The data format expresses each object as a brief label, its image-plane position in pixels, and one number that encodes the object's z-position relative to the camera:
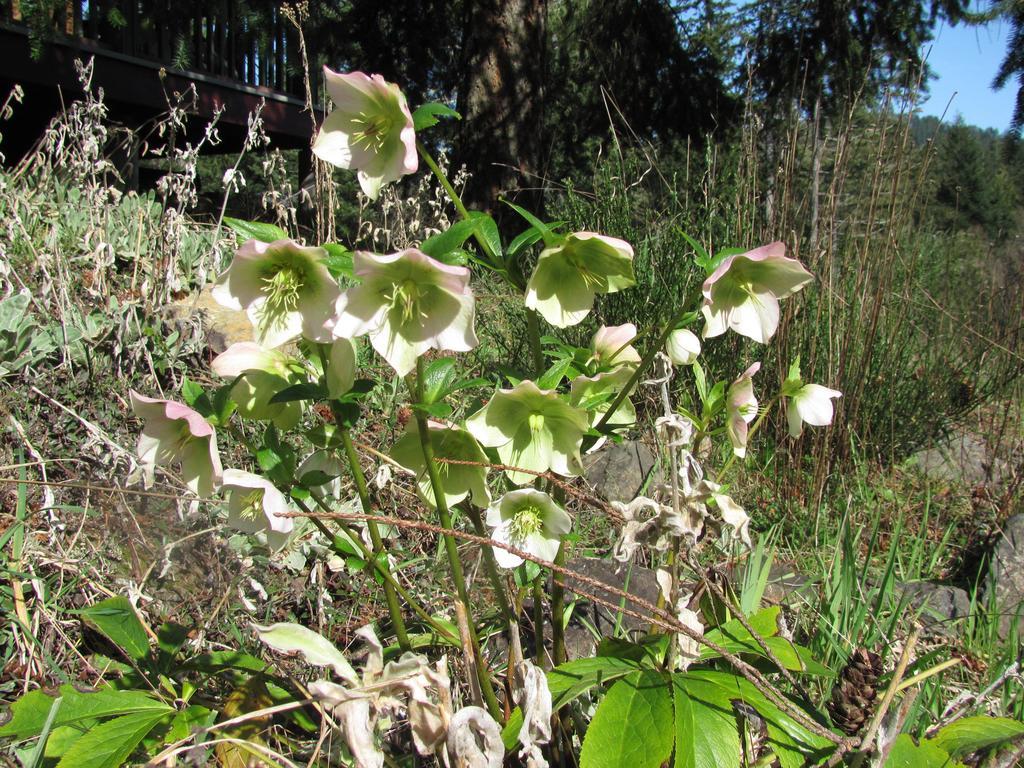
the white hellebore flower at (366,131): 0.86
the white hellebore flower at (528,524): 0.93
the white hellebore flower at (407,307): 0.77
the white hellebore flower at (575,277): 0.92
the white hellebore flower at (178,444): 0.86
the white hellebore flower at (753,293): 0.90
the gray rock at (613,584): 1.50
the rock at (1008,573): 1.95
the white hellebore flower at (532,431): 0.91
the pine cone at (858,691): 1.02
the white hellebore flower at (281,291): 0.81
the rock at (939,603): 1.87
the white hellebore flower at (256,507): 0.91
